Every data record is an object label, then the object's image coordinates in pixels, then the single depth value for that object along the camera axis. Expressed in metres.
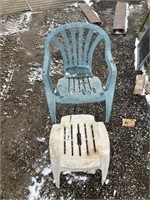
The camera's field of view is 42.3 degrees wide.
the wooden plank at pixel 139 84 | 2.61
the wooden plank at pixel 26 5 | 3.81
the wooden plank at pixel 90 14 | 3.46
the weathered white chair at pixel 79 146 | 1.76
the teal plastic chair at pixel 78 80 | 2.08
